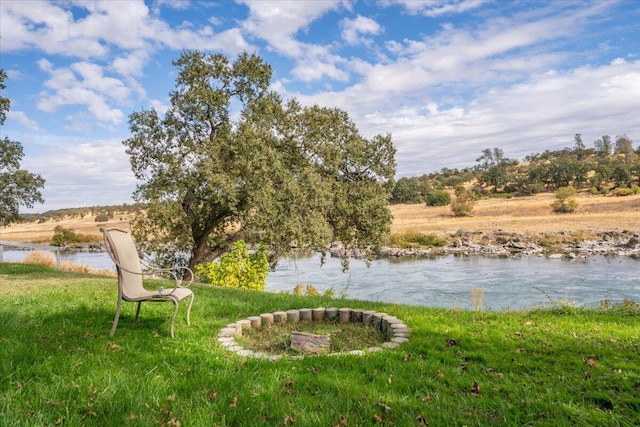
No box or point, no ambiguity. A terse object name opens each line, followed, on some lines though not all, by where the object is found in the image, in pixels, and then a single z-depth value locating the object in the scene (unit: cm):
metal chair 453
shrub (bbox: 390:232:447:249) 3005
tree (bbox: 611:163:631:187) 4547
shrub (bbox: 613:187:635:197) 4100
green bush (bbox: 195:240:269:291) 1074
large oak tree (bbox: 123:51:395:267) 1157
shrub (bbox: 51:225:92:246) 3953
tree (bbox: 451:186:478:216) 4259
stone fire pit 433
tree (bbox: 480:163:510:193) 5544
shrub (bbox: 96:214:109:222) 4906
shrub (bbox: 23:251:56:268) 1379
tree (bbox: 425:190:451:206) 4886
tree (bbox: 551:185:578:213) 3869
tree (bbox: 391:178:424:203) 5516
